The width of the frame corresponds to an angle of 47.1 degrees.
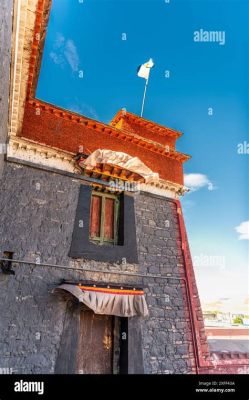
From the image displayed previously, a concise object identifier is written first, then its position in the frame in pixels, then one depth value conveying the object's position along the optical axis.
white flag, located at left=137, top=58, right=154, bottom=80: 10.56
